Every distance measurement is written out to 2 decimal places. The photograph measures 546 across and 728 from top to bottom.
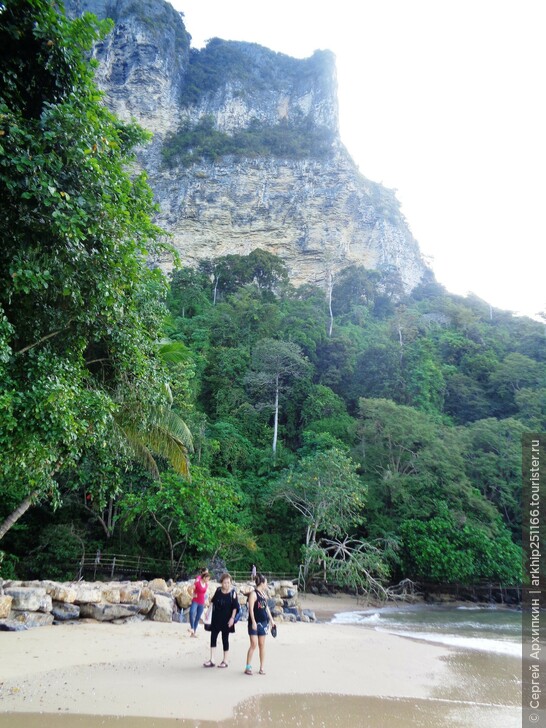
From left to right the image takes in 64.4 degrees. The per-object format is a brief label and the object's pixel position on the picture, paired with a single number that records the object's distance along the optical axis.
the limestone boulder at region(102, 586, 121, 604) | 7.38
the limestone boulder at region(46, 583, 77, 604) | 6.79
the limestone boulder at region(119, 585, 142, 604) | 7.63
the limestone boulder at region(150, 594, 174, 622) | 7.89
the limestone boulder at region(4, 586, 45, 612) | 6.26
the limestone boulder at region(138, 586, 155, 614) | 7.78
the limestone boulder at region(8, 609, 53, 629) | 6.07
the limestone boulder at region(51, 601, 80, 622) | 6.69
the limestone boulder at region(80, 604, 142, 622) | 7.07
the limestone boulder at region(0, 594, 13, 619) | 5.95
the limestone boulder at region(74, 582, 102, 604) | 7.07
